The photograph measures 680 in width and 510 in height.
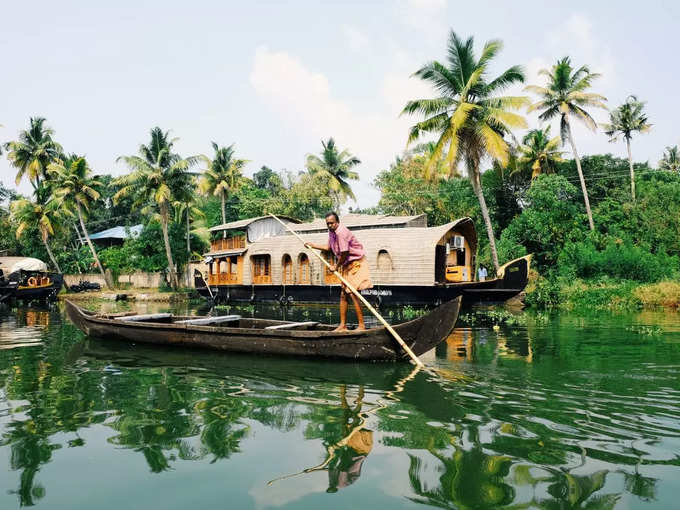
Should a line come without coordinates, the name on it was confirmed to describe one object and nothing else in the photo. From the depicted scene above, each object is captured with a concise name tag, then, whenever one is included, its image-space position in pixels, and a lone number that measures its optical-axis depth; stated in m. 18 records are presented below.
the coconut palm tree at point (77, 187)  28.27
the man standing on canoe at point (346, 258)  7.10
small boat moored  22.91
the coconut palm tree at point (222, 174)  31.61
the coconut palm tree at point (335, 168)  32.16
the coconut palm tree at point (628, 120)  26.25
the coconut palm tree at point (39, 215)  28.89
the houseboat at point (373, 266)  16.22
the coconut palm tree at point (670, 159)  38.16
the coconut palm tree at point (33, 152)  31.77
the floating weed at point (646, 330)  10.05
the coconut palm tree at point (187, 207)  28.48
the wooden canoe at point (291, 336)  6.80
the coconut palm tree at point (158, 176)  27.25
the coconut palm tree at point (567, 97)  22.22
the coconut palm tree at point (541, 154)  27.06
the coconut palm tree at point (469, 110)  18.38
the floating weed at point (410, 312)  14.62
